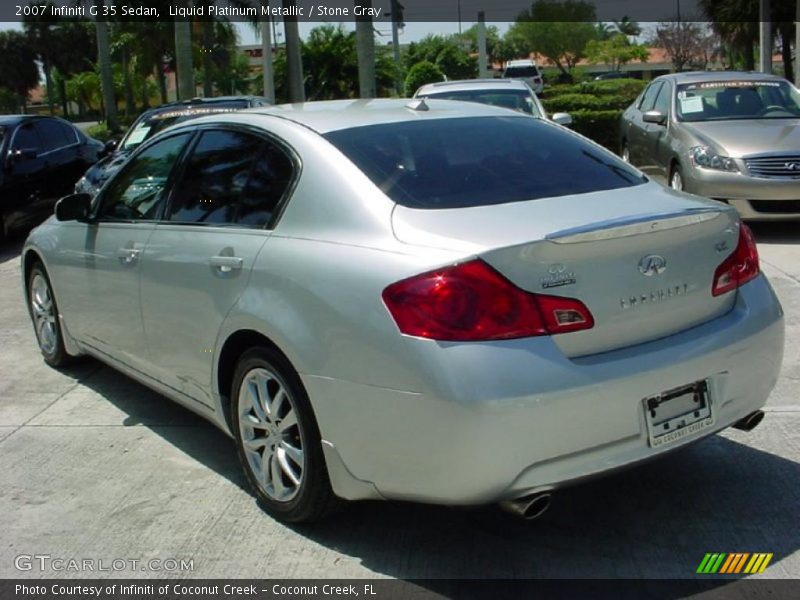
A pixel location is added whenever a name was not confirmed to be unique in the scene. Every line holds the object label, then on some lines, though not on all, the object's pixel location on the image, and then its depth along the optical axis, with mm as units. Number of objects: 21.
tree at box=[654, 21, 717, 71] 61969
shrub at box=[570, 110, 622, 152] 19688
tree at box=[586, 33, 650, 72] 70125
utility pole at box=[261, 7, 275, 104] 28797
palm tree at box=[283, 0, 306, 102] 24906
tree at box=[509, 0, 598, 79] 74312
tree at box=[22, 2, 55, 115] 72875
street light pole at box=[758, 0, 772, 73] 23344
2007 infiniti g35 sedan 3113
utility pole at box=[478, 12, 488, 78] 39019
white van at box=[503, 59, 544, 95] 42375
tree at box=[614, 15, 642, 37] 97188
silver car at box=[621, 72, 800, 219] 9062
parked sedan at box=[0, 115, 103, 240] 11383
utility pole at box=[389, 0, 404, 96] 37375
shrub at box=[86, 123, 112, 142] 39084
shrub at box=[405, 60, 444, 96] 38938
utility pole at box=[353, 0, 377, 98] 17270
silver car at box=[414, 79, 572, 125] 12134
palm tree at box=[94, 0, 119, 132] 28625
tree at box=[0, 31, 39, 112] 79688
